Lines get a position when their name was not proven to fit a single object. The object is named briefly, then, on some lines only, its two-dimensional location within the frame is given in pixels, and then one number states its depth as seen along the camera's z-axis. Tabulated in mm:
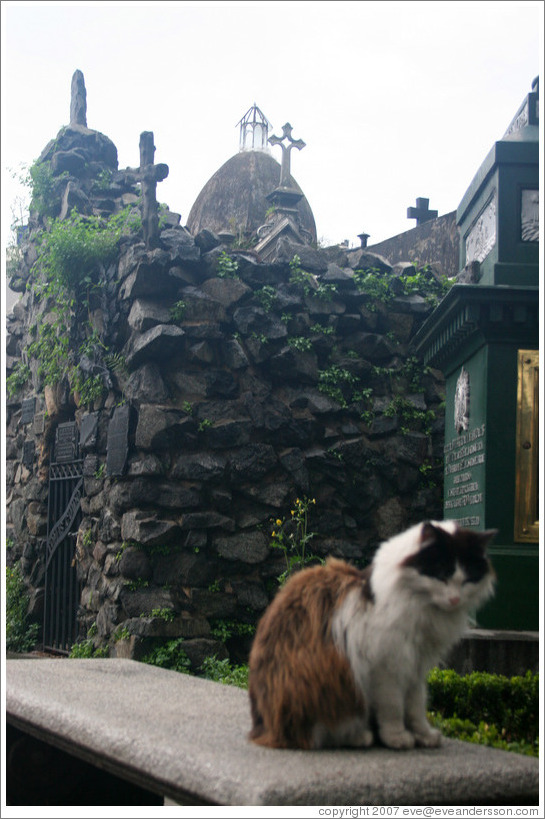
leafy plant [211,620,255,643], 7691
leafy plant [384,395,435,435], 8734
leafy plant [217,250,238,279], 8531
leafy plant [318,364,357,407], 8586
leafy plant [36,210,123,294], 9039
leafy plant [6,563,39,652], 9844
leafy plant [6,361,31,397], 11211
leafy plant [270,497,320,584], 7859
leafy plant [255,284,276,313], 8586
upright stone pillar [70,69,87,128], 11436
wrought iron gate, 9320
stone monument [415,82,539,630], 5293
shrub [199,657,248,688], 6668
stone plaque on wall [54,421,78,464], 9531
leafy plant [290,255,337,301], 8820
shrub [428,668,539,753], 4262
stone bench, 2486
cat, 2834
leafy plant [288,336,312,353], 8531
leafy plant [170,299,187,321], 8234
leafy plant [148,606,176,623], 7547
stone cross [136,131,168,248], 8648
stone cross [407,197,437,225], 18812
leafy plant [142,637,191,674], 7359
